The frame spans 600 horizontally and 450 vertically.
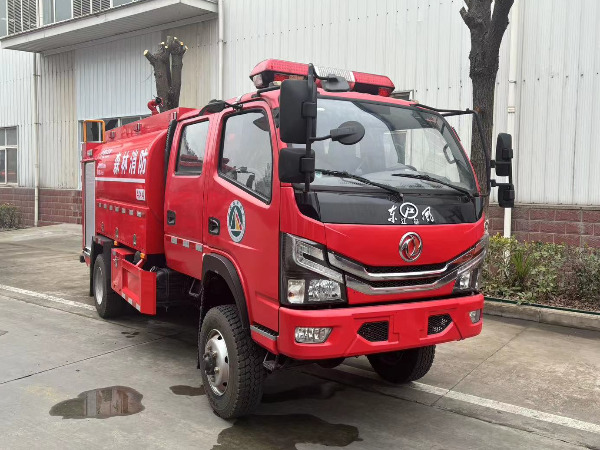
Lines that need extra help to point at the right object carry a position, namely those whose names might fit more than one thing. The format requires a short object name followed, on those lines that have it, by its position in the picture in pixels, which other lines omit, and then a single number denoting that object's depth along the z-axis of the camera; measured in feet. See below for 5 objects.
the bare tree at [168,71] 36.04
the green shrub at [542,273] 23.98
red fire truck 11.91
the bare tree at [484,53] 25.29
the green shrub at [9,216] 61.46
